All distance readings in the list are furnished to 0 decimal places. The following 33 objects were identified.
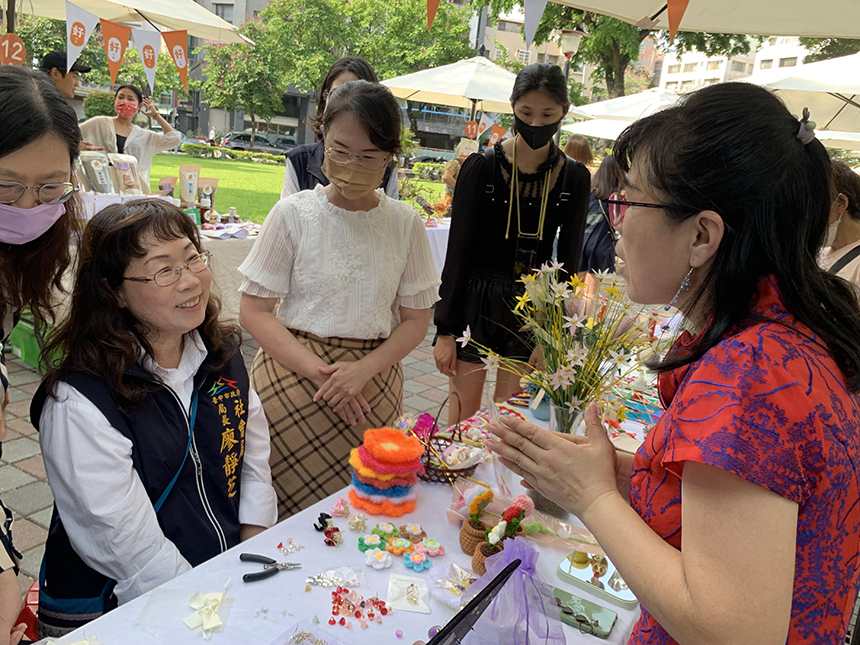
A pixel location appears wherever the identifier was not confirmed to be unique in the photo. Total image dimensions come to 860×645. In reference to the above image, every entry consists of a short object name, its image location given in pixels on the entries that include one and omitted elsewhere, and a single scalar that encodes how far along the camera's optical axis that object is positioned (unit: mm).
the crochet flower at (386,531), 1458
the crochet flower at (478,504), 1471
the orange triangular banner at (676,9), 2098
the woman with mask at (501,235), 2725
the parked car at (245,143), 37531
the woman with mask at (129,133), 6250
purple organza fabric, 1020
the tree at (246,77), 34781
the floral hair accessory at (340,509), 1538
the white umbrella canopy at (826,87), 4484
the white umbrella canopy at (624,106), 10039
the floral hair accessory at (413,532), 1467
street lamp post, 10412
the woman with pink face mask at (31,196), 1419
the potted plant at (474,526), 1435
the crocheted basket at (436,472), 1753
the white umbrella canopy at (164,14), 6453
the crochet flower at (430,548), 1413
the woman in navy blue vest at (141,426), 1461
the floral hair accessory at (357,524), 1484
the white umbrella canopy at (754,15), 2439
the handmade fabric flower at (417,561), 1359
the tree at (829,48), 18922
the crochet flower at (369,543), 1415
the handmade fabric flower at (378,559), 1348
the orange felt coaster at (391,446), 1555
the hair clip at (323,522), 1457
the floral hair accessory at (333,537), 1405
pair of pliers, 1264
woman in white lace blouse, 2020
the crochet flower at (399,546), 1402
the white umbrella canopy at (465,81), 9508
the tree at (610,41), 14516
